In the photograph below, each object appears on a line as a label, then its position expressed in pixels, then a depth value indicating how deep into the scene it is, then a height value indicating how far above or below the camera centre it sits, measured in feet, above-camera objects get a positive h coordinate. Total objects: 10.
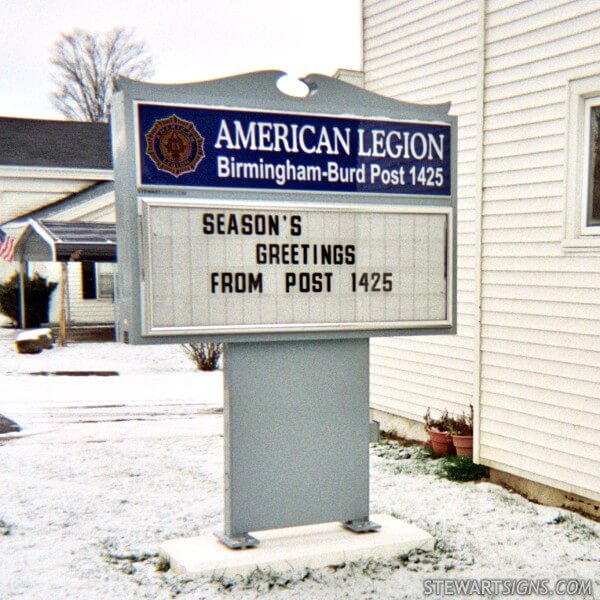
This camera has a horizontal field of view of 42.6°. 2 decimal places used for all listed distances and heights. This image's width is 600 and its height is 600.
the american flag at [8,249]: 70.64 +0.77
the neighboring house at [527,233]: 20.52 +0.68
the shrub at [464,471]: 24.18 -6.78
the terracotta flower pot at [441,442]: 26.22 -6.35
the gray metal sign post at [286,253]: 16.10 +0.09
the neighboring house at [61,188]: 83.46 +8.00
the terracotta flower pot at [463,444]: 25.48 -6.22
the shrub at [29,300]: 78.33 -4.39
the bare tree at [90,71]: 150.20 +36.65
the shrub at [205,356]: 50.72 -6.53
